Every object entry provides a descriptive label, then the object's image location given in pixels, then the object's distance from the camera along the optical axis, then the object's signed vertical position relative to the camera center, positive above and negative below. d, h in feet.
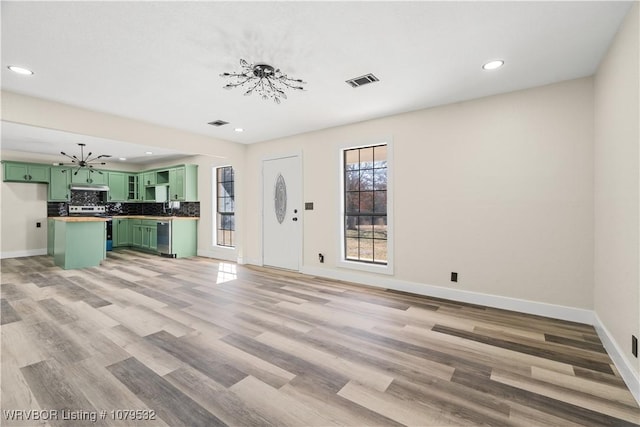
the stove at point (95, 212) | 24.59 -0.03
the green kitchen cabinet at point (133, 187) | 27.04 +2.32
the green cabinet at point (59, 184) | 22.82 +2.23
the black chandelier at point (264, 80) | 8.65 +4.39
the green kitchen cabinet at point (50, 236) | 22.07 -1.90
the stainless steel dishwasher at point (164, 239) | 21.80 -2.09
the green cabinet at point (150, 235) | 22.03 -1.96
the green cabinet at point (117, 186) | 25.67 +2.33
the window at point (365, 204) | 14.19 +0.37
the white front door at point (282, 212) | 16.98 -0.03
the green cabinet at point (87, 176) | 23.82 +3.03
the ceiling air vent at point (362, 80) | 9.45 +4.42
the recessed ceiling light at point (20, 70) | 8.69 +4.37
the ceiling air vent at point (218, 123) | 14.32 +4.50
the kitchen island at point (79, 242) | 17.52 -1.89
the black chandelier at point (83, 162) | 21.05 +4.06
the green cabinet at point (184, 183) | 22.66 +2.30
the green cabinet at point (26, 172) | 20.80 +2.97
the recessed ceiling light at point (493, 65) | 8.50 +4.40
